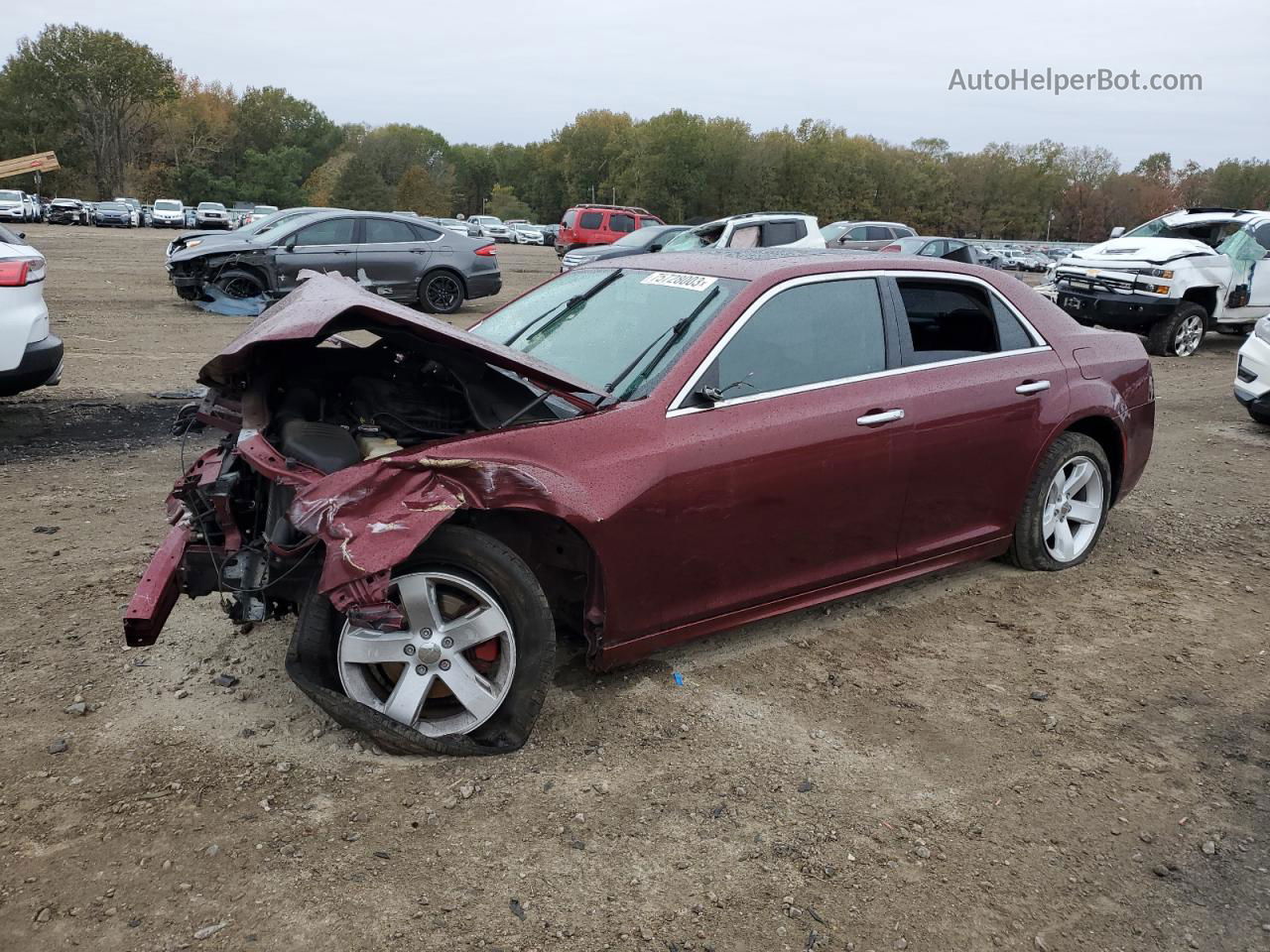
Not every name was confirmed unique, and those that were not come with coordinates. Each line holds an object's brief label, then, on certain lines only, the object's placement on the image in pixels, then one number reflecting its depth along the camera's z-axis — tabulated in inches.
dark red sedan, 124.5
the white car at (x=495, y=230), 2162.2
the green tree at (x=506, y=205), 3565.5
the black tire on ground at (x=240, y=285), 534.0
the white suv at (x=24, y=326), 255.3
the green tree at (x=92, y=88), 2886.3
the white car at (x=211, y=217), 1948.8
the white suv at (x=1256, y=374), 335.0
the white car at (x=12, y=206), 1700.3
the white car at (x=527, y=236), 2151.8
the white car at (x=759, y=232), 617.6
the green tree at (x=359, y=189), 3211.1
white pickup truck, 510.6
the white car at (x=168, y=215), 1958.7
